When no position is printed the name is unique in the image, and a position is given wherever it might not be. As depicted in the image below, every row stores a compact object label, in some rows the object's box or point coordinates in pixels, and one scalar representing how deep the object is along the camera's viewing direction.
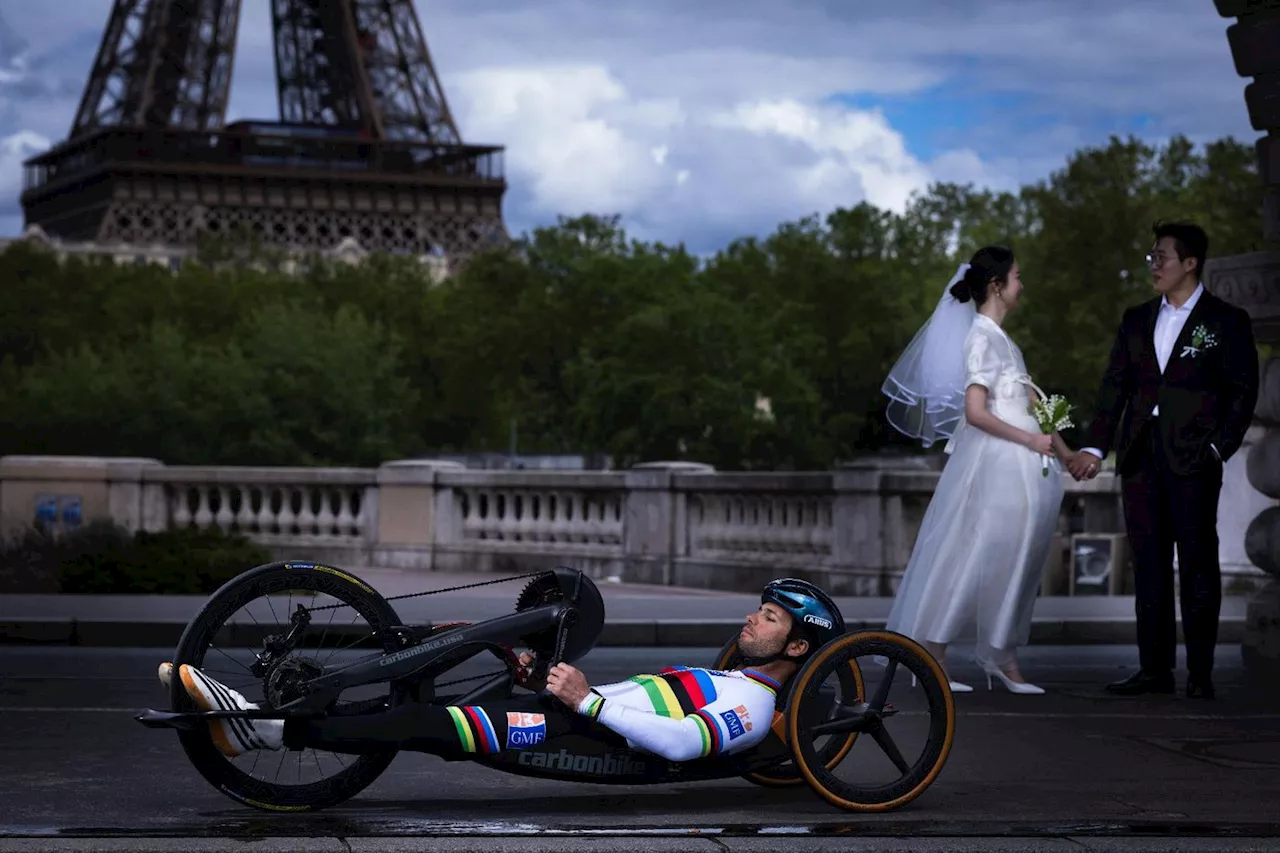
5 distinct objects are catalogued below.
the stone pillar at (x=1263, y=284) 11.12
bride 10.65
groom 10.43
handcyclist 6.45
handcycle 6.48
